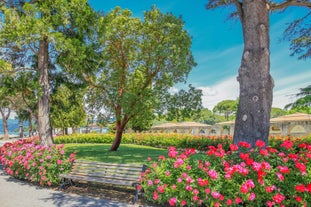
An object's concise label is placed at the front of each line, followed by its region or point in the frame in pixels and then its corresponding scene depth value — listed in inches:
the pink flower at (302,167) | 149.6
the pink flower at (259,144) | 166.7
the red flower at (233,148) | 174.9
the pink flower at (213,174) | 161.3
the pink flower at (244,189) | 147.7
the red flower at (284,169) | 149.3
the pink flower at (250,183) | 149.9
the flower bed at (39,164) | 250.4
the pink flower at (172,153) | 189.9
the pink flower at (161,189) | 173.2
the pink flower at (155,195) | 175.4
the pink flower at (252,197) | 149.6
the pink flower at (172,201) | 167.0
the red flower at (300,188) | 141.3
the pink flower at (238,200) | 151.2
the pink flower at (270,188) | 148.8
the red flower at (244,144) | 171.8
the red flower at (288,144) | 174.3
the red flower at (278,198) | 146.0
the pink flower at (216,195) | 153.8
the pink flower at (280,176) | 148.3
